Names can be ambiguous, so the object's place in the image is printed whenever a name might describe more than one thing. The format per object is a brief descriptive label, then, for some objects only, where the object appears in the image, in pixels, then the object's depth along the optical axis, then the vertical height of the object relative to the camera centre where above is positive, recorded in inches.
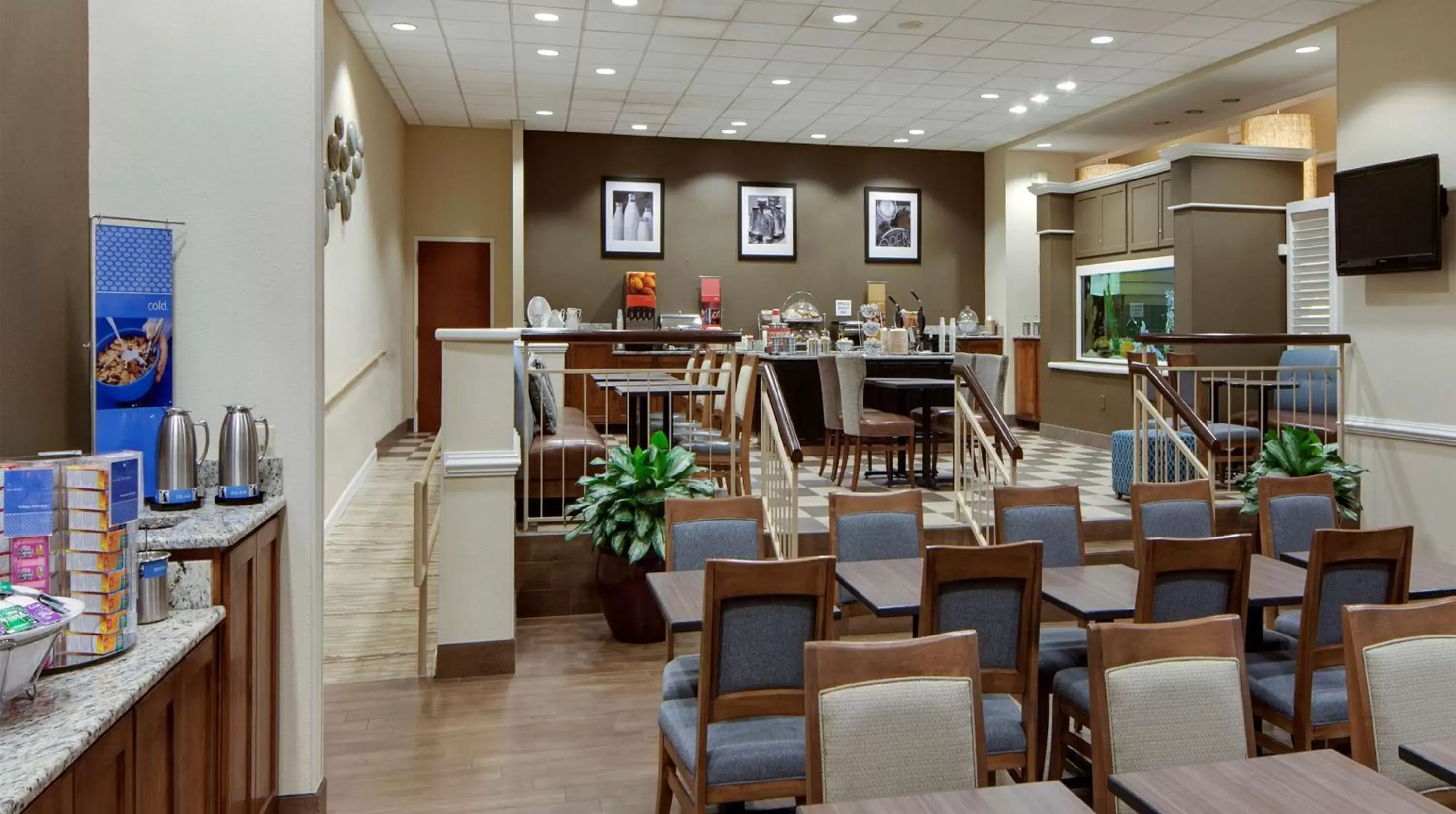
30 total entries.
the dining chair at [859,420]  265.3 -10.8
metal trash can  81.0 -17.2
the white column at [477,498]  168.1 -20.1
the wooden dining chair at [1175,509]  148.3 -19.3
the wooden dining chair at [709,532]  134.4 -20.6
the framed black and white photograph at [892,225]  466.3 +73.2
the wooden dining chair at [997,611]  103.7 -24.4
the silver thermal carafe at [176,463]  99.1 -8.4
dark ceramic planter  184.9 -40.8
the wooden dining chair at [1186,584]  109.1 -22.8
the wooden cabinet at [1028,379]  438.3 +0.7
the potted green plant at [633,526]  184.7 -27.2
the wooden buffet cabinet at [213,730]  64.3 -27.5
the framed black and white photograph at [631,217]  436.8 +71.8
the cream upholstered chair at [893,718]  72.0 -24.9
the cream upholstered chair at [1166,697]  75.8 -24.6
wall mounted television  230.4 +39.6
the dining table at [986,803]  62.0 -26.9
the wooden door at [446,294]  434.3 +37.6
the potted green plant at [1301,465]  217.5 -18.7
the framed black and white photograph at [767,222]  452.1 +72.3
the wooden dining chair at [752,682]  94.1 -29.7
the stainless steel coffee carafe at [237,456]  102.8 -8.0
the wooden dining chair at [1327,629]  106.7 -27.5
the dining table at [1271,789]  62.4 -26.6
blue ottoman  251.6 -20.5
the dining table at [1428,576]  122.3 -25.4
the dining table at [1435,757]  68.0 -26.5
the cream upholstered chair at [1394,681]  80.7 -24.6
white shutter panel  310.7 +37.3
